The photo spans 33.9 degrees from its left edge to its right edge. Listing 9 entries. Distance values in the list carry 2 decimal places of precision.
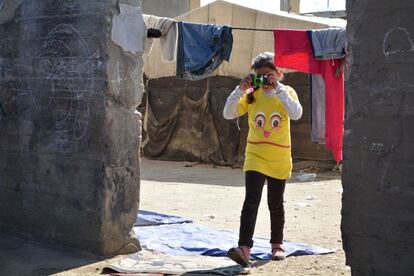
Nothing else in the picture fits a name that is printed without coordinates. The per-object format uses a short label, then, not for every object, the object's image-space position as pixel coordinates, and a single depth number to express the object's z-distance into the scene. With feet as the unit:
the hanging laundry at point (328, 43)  23.65
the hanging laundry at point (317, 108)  26.48
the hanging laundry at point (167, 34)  25.00
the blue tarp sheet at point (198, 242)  19.49
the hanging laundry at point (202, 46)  25.21
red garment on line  24.36
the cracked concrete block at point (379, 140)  12.66
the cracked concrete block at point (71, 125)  18.66
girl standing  17.57
